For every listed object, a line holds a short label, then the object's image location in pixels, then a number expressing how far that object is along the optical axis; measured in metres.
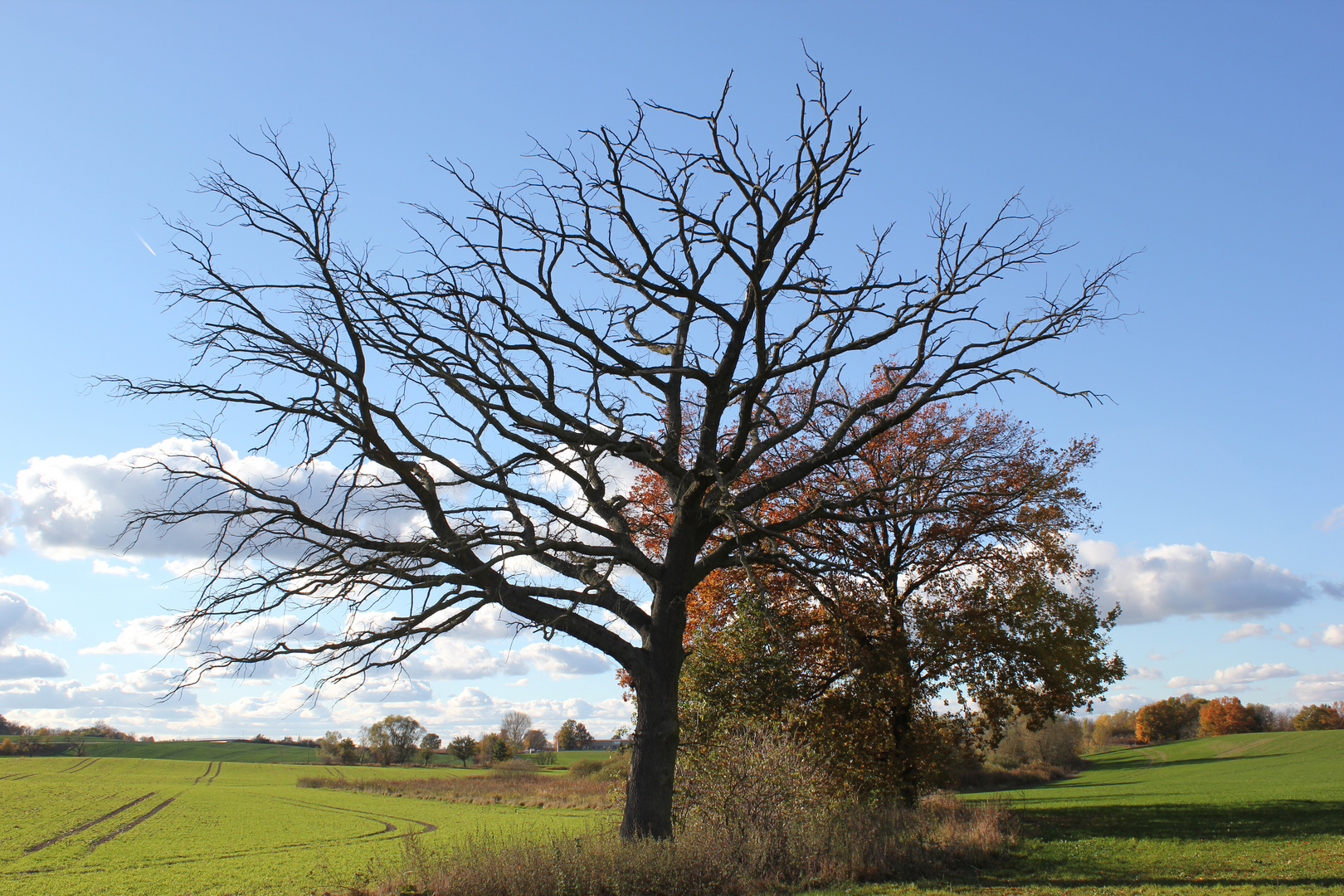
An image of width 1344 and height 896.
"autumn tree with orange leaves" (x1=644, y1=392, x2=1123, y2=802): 16.06
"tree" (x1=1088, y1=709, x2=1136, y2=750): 118.31
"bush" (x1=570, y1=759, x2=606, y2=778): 62.61
